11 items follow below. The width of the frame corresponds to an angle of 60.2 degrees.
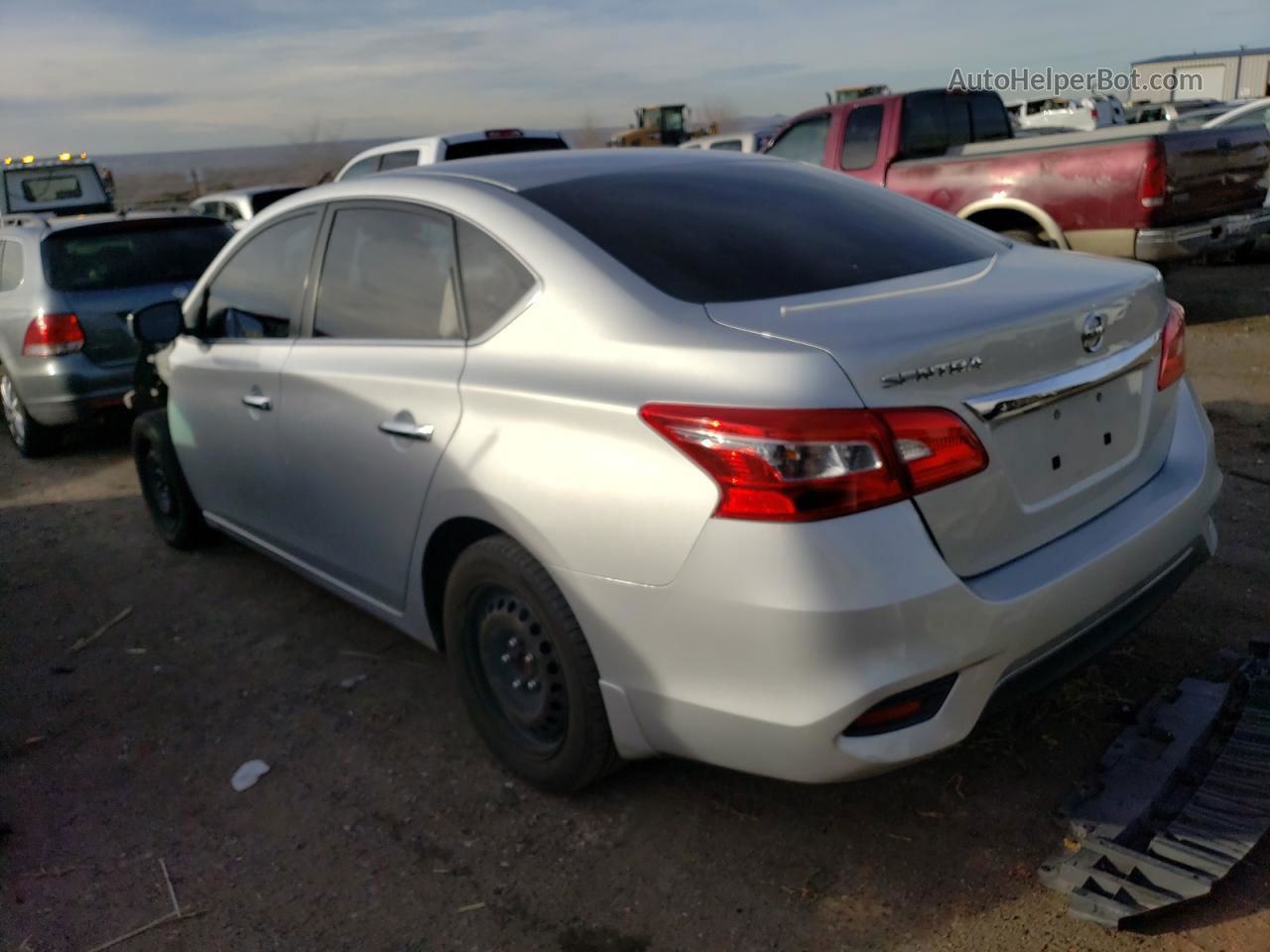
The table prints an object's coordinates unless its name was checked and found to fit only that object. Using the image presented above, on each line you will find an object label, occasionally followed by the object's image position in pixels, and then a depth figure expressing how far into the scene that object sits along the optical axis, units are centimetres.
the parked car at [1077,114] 2459
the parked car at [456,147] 990
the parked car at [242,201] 1302
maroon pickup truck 793
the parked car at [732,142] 1492
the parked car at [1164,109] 2053
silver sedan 225
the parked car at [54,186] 1560
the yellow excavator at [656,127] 3522
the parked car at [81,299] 691
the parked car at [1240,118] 879
